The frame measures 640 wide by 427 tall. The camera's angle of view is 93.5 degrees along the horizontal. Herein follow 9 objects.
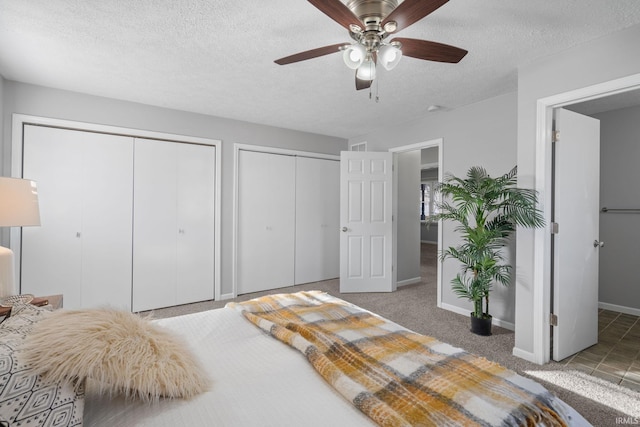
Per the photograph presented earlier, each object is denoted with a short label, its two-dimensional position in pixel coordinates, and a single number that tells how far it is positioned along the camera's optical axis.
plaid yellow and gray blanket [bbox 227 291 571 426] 0.88
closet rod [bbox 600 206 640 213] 3.51
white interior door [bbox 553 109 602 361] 2.38
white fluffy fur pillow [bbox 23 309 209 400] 0.79
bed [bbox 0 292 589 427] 0.87
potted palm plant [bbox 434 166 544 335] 2.59
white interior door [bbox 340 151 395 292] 4.38
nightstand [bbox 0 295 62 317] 1.88
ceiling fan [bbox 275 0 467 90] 1.34
